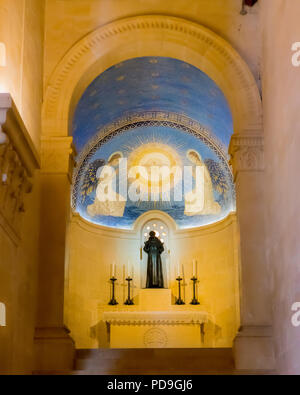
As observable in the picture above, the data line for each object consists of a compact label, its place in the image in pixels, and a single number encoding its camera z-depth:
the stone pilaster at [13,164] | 8.42
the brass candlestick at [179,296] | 18.27
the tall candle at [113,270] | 18.19
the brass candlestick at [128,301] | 18.28
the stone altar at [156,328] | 16.62
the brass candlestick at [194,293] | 18.02
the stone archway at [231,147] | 11.95
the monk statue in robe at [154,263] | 18.53
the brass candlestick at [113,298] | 17.97
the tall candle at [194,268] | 18.34
